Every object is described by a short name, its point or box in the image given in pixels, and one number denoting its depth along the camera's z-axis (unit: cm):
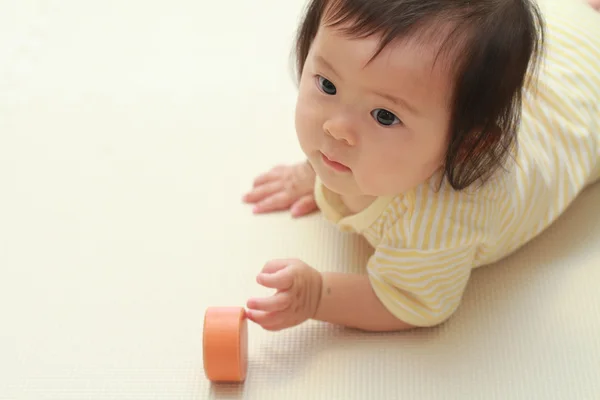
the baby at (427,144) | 89
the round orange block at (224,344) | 96
